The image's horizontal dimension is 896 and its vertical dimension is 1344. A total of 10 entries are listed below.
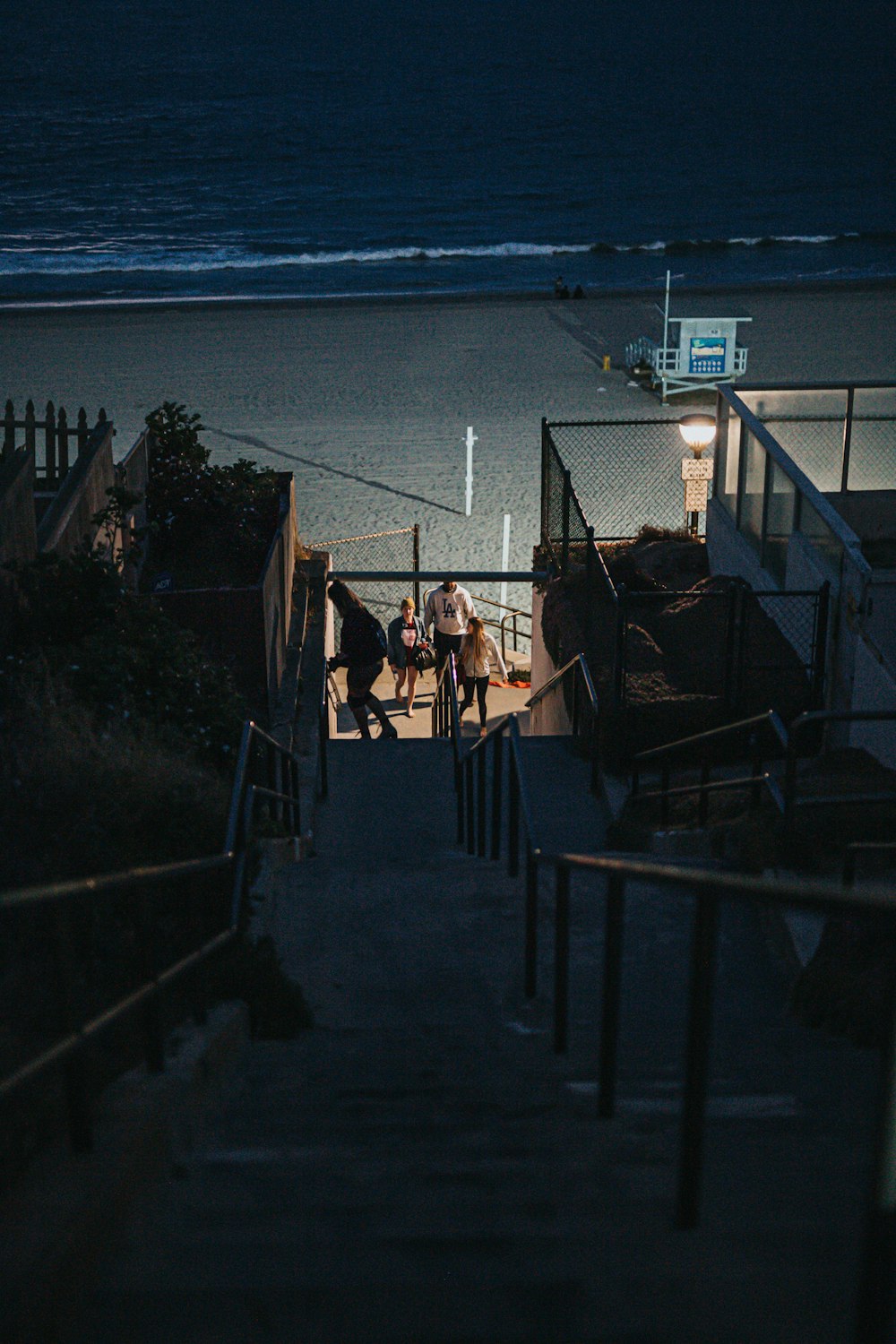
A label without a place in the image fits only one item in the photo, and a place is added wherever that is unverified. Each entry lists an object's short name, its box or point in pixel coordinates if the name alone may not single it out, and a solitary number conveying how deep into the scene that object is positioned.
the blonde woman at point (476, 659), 14.02
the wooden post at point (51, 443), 11.07
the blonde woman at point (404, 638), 15.44
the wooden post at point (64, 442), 11.11
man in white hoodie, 14.21
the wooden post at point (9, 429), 10.24
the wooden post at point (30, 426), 10.75
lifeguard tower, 32.16
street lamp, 15.05
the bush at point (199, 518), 11.81
